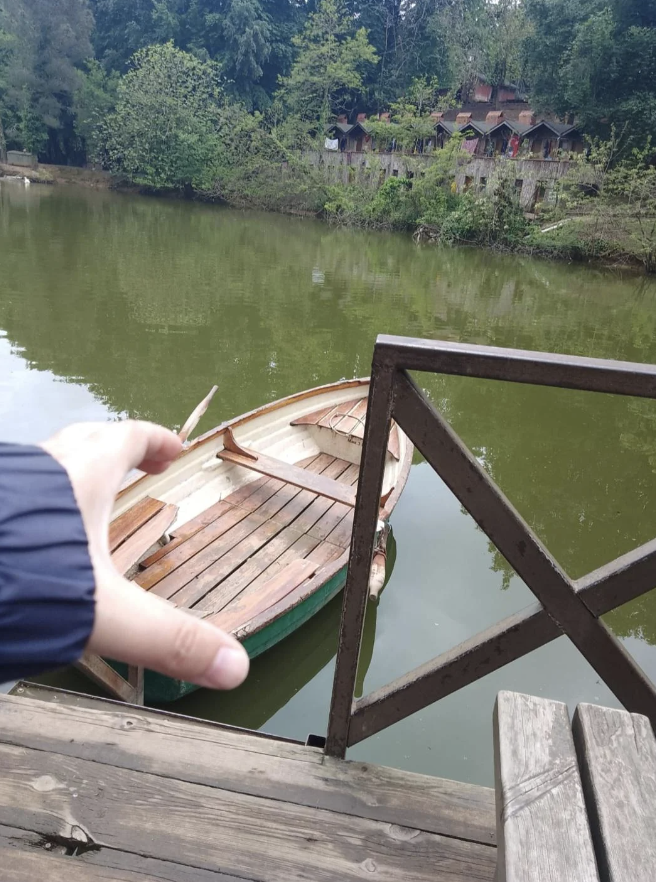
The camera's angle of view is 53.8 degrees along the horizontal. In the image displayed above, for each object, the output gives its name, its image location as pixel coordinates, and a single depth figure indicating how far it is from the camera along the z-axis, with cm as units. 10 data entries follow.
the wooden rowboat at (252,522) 327
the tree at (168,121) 2867
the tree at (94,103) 3225
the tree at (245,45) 3148
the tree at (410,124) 2628
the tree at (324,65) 2872
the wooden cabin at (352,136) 3081
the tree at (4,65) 3125
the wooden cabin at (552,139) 2619
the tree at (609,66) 2173
